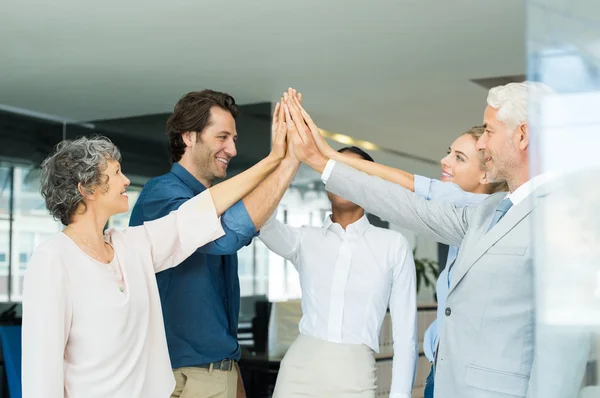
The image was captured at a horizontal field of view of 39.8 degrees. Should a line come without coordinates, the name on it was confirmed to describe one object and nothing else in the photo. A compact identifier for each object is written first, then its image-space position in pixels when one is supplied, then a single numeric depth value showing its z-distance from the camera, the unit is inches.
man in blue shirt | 106.5
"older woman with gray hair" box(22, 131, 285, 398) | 88.3
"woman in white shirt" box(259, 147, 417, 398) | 121.6
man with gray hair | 85.4
